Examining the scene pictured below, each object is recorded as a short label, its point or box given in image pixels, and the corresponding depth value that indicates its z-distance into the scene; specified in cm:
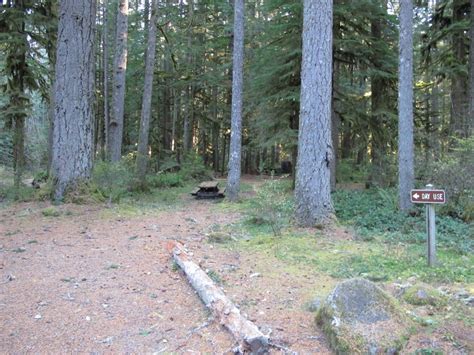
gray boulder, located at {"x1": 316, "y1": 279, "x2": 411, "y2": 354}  312
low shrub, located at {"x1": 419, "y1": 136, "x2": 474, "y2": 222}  852
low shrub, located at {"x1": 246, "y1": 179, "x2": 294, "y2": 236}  766
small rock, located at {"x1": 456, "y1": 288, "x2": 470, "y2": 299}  427
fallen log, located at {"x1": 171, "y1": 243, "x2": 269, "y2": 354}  316
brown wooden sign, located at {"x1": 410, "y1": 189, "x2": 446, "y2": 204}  519
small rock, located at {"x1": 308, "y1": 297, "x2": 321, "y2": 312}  409
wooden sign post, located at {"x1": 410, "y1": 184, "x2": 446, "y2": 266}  521
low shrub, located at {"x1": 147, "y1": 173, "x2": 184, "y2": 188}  1740
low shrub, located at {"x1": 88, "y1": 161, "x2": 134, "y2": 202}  972
